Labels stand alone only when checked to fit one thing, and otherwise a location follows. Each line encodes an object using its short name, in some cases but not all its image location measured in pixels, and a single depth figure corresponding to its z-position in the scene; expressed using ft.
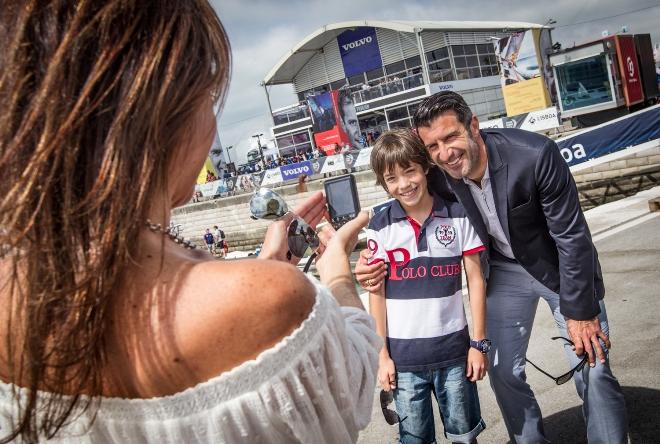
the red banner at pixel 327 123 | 99.40
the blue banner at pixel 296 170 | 83.56
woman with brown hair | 2.60
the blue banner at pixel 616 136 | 38.60
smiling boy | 8.36
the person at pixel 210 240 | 76.02
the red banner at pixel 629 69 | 57.88
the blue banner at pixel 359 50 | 136.05
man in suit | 7.93
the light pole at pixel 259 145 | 153.73
